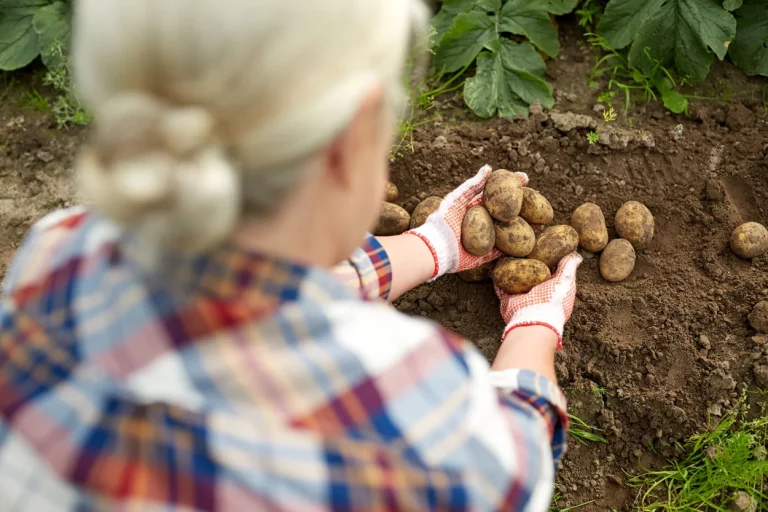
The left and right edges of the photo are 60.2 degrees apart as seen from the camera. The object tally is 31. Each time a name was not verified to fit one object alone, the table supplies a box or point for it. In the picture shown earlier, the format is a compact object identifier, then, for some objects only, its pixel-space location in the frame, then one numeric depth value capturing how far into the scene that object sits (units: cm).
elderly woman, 80
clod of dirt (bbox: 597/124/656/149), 250
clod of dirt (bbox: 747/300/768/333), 217
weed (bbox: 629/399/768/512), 200
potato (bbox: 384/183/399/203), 246
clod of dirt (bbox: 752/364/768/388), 211
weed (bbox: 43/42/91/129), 274
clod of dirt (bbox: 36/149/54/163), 270
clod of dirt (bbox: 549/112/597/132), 254
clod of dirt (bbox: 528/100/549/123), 258
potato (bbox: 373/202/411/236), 236
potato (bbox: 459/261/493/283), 235
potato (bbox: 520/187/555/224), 229
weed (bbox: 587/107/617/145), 249
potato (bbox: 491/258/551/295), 218
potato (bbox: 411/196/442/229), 237
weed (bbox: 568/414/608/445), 211
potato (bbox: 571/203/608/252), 232
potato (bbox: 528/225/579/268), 225
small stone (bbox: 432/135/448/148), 254
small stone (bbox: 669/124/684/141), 252
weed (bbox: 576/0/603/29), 278
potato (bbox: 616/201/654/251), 231
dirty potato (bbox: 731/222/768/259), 227
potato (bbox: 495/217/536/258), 222
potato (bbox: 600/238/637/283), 229
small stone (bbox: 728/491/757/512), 197
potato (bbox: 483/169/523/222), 218
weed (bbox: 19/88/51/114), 281
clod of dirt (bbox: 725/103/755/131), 253
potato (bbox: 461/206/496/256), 218
